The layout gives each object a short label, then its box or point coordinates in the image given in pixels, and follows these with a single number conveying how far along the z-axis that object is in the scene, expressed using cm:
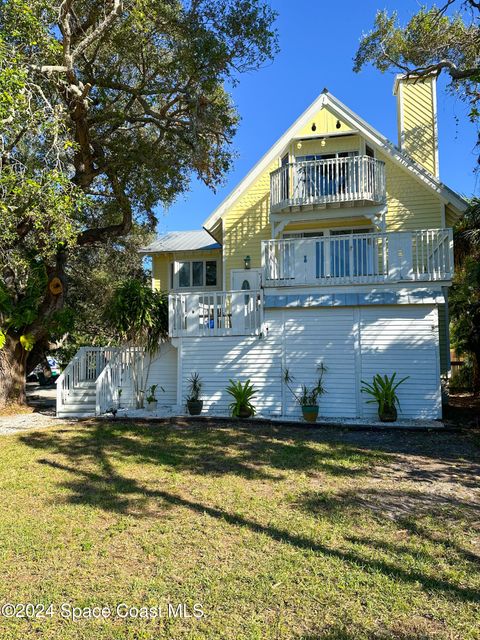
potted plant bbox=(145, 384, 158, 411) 1241
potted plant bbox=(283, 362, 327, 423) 1081
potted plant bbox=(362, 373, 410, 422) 1058
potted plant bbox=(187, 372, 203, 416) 1166
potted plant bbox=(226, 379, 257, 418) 1128
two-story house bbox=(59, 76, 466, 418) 1106
